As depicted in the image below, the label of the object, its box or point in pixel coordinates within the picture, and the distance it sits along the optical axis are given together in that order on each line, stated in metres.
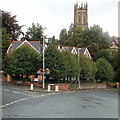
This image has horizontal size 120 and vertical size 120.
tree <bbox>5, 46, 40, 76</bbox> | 45.03
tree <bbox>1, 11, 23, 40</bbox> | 61.57
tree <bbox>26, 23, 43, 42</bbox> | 96.52
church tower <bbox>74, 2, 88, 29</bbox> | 144.25
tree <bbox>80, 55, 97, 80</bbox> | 50.59
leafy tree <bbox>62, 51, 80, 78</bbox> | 45.99
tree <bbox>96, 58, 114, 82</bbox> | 56.91
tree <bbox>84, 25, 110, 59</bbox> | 79.75
